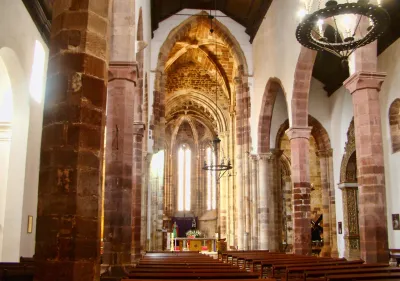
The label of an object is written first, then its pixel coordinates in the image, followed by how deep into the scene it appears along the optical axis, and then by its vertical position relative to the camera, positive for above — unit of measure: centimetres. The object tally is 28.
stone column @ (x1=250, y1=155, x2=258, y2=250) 2294 +158
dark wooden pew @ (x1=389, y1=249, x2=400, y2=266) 1390 -60
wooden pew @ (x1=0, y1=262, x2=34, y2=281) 789 -68
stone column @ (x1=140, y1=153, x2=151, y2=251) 1970 +142
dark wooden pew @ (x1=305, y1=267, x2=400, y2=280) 769 -60
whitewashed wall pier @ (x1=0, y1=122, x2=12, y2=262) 1320 +214
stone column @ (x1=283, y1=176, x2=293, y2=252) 3048 +162
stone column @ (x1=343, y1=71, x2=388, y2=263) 1153 +175
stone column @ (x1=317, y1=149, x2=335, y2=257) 2355 +182
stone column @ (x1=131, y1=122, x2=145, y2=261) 1551 +164
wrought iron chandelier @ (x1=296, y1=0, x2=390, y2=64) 958 +456
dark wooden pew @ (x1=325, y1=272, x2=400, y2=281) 661 -59
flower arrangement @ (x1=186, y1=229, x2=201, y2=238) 3428 +0
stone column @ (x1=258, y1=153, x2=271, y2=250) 2242 +173
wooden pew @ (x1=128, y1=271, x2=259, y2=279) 697 -62
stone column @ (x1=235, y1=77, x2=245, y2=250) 2420 +338
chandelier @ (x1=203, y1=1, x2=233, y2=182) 2418 +635
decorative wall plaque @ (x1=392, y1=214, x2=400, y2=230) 1747 +50
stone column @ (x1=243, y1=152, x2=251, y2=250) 2348 +165
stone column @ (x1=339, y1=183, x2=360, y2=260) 2195 +70
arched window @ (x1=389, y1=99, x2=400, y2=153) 1798 +427
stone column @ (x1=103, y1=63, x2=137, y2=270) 1055 +149
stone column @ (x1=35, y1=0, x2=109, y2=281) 543 +106
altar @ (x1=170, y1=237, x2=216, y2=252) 3238 -72
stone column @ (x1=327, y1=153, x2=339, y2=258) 2312 +126
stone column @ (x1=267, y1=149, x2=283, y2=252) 2275 +151
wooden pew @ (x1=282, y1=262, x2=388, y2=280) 864 -62
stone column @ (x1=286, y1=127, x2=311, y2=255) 1661 +166
